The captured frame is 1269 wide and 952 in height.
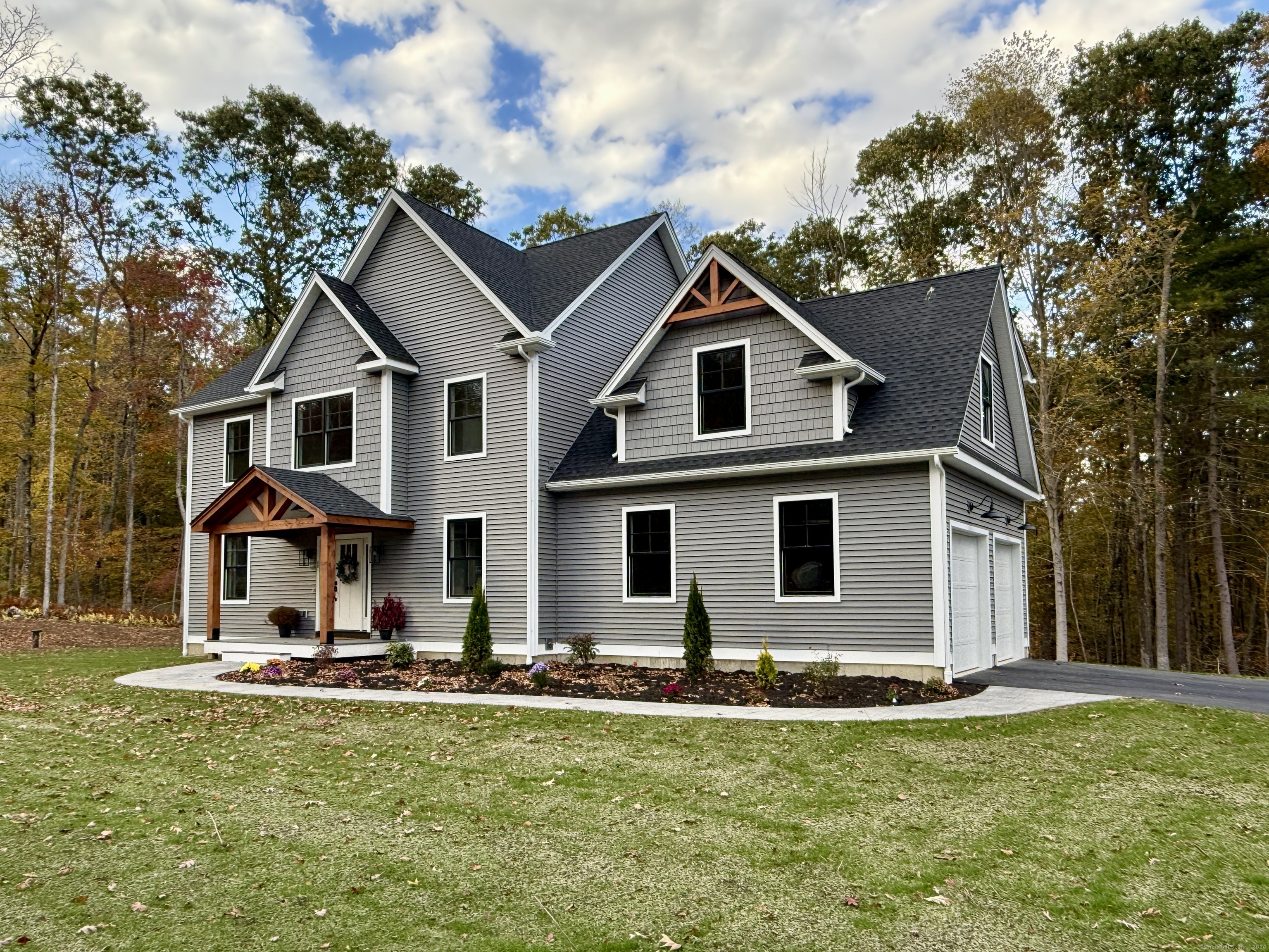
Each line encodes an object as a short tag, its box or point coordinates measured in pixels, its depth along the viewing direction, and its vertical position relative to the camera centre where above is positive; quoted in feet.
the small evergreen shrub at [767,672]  39.11 -5.81
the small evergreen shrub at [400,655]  50.06 -6.17
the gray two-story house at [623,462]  42.68 +4.82
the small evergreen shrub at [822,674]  37.91 -5.86
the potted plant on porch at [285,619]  57.47 -4.52
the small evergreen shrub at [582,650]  48.03 -5.72
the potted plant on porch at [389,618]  53.62 -4.22
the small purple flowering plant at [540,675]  42.22 -6.30
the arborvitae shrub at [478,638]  46.37 -4.83
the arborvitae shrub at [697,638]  42.73 -4.64
